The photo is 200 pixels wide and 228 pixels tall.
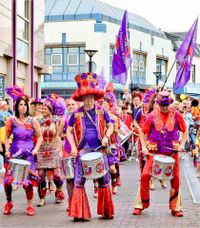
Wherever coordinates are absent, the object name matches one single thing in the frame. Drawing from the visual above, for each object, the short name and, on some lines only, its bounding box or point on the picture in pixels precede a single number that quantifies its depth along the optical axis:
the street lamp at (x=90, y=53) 23.92
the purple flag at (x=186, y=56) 23.00
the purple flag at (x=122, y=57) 23.09
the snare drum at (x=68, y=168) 9.48
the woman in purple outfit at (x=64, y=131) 9.65
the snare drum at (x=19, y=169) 9.27
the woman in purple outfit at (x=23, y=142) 9.53
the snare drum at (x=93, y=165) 8.83
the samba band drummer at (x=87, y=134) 8.99
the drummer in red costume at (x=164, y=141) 9.35
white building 54.41
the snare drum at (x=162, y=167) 9.16
